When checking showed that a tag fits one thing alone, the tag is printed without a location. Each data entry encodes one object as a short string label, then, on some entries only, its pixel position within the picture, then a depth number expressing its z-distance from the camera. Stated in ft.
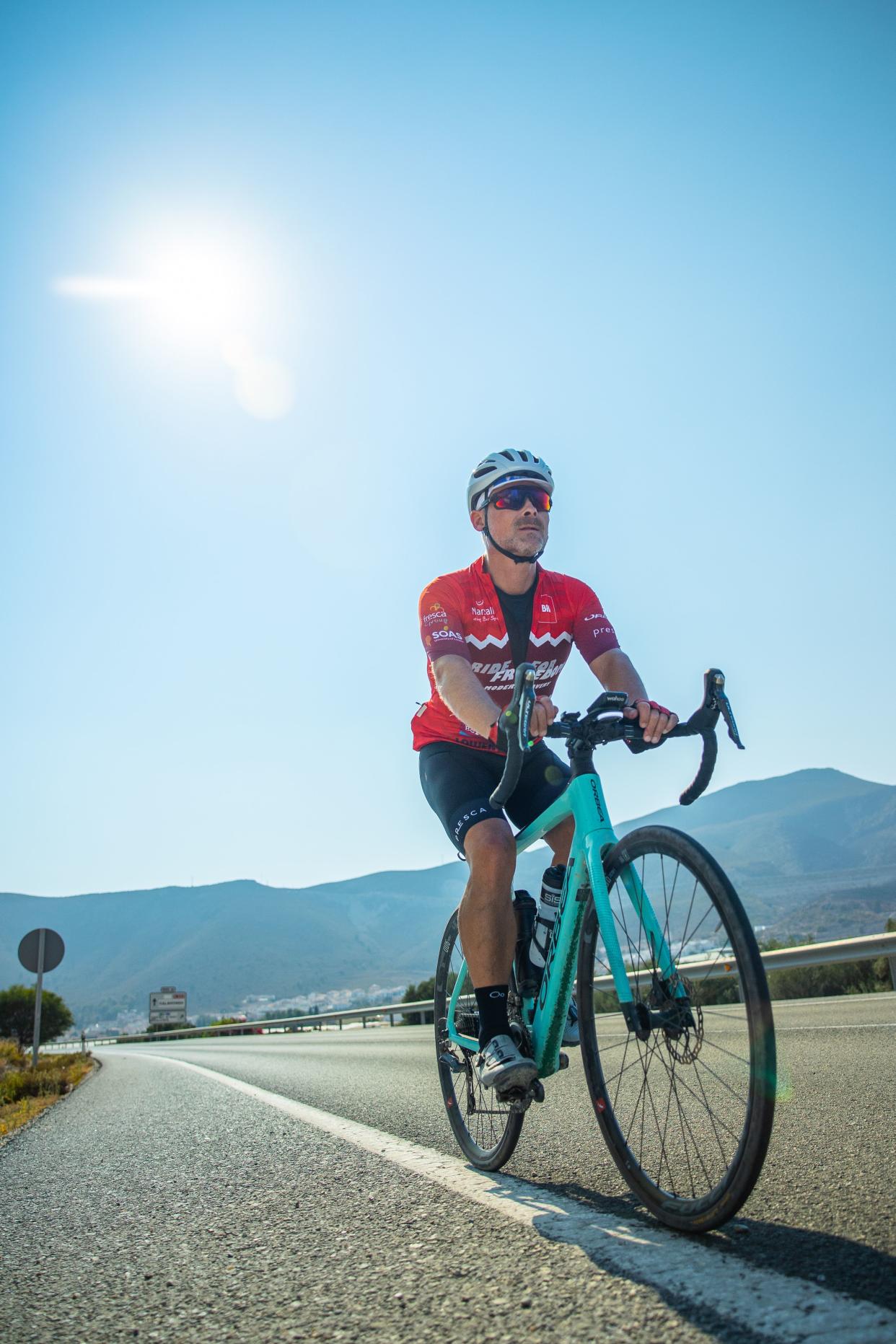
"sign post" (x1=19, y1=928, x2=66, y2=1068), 49.52
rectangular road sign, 234.17
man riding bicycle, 11.85
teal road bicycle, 6.47
